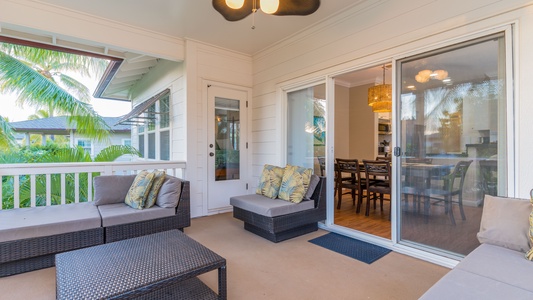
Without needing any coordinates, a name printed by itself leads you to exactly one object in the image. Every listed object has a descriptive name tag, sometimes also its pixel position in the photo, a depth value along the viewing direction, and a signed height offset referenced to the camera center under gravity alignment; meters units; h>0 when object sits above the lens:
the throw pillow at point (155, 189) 3.05 -0.49
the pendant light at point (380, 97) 4.95 +0.99
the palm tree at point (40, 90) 4.95 +1.20
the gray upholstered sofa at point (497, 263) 1.26 -0.69
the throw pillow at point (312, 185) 3.47 -0.50
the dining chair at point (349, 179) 4.45 -0.57
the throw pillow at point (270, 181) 3.59 -0.47
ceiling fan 2.68 +1.50
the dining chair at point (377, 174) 3.96 -0.42
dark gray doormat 2.74 -1.14
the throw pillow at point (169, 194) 3.11 -0.55
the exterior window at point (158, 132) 5.16 +0.37
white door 4.50 +0.04
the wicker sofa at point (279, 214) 3.08 -0.83
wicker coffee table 1.40 -0.75
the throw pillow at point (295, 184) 3.35 -0.47
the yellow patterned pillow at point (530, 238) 1.61 -0.57
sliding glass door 2.29 +0.07
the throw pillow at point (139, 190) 2.97 -0.49
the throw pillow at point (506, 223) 1.76 -0.54
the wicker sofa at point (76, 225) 2.25 -0.76
